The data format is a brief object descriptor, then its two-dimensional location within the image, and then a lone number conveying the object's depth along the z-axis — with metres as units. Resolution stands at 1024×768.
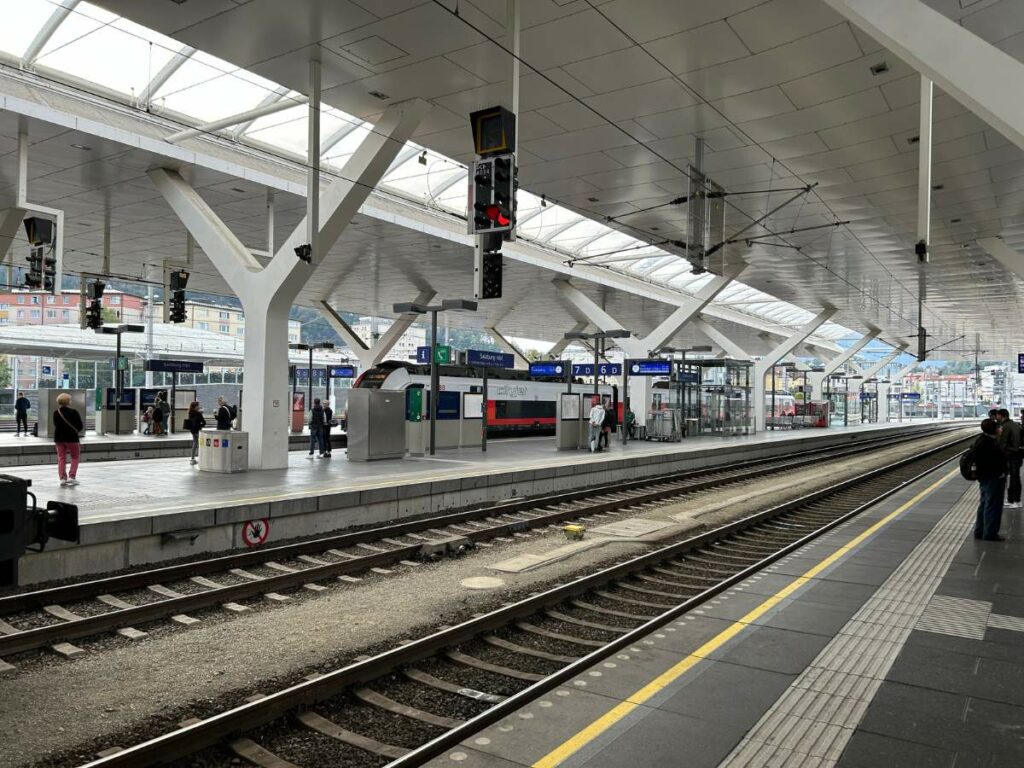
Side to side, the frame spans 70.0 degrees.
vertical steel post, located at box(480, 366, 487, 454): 20.56
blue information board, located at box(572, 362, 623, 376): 27.27
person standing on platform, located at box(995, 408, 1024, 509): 10.51
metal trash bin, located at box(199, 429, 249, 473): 13.63
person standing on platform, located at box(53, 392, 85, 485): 10.85
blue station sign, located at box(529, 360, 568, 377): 26.59
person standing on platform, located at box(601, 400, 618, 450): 21.73
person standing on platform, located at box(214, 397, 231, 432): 18.17
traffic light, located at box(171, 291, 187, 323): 17.06
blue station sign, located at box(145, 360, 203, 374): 24.14
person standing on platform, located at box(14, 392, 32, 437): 23.42
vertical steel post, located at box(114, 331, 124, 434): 23.75
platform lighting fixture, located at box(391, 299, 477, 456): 16.77
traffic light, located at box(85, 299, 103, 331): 19.09
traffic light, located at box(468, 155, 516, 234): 7.98
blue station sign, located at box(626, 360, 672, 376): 24.22
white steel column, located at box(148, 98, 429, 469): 12.99
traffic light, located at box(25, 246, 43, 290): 13.06
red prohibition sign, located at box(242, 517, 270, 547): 9.45
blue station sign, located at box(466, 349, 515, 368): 23.64
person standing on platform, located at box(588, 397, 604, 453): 20.56
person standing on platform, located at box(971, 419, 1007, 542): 8.50
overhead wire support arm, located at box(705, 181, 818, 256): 13.43
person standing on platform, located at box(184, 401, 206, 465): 17.75
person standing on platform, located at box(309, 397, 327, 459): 17.48
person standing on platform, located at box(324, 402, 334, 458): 17.33
